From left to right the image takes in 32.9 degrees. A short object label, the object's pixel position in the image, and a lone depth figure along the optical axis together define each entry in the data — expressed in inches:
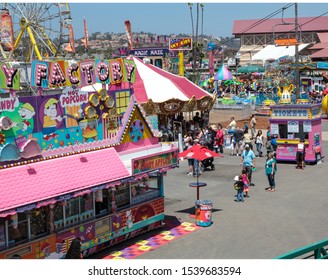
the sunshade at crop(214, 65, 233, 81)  1839.3
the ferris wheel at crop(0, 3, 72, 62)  1187.3
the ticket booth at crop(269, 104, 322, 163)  831.7
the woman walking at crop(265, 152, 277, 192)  656.4
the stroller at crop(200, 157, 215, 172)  813.9
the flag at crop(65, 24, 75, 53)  1569.9
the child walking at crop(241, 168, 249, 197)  621.6
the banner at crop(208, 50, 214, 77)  2098.9
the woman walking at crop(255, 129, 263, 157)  876.6
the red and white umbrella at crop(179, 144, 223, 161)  581.4
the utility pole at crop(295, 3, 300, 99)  1299.0
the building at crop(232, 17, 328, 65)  3486.7
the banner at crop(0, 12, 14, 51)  1104.2
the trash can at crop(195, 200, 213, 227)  530.0
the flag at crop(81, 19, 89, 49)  1902.6
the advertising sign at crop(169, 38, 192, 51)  1565.0
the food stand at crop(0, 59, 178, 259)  394.3
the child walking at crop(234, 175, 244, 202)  612.8
